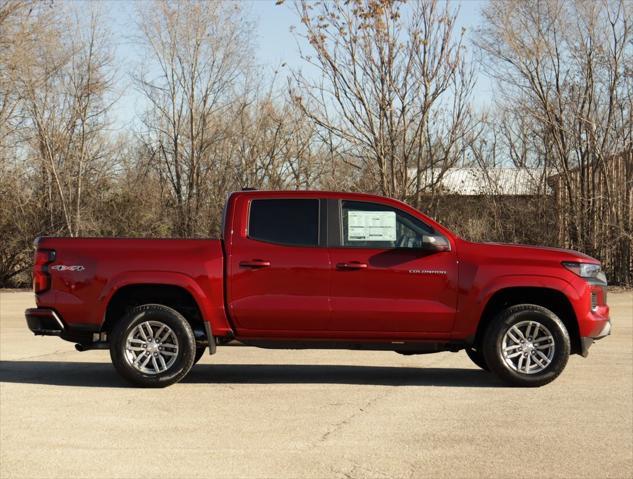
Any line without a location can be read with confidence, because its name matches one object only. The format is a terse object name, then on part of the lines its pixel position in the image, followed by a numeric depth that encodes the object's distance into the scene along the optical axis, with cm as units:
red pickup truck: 955
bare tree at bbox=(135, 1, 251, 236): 3006
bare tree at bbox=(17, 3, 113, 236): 2811
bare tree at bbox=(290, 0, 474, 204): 2411
